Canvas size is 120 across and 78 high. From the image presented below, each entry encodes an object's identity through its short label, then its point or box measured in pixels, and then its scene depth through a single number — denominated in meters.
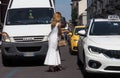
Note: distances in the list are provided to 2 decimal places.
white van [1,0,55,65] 8.52
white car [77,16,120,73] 6.22
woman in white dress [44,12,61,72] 7.70
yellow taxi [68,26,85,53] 11.56
